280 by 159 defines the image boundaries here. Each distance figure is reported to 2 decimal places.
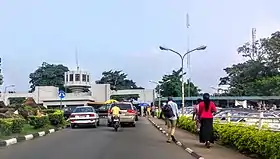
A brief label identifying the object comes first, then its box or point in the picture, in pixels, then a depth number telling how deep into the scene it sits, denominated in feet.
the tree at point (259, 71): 270.05
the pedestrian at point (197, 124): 73.29
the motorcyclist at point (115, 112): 91.89
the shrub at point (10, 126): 69.05
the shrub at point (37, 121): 92.38
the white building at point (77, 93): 284.20
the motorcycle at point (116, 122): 91.95
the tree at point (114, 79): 398.83
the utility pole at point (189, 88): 336.08
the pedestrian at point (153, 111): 205.77
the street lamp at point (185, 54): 116.98
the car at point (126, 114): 106.22
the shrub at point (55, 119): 109.09
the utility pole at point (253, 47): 293.84
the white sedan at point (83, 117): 106.52
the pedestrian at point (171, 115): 63.52
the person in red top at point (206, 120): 51.85
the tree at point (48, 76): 381.81
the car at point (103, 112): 174.29
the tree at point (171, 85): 303.68
